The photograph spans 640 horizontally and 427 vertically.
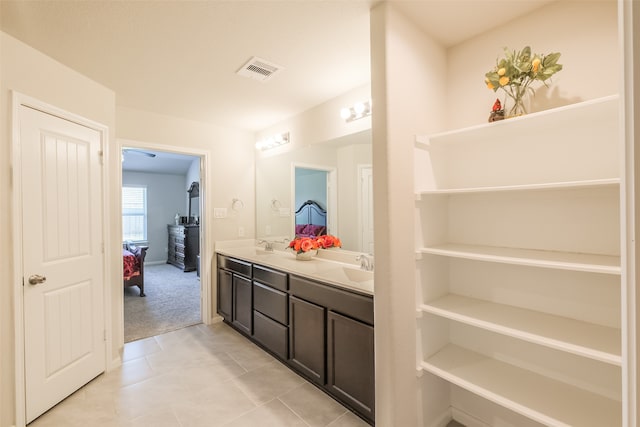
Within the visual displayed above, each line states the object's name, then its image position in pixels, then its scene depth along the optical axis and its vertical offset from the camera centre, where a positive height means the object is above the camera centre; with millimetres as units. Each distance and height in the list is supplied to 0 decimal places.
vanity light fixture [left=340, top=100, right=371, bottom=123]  2461 +898
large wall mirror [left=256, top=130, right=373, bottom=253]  2613 +294
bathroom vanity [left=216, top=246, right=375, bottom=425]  1877 -829
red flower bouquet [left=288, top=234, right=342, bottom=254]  2898 -296
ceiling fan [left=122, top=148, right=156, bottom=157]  5920 +1357
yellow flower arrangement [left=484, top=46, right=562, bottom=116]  1436 +707
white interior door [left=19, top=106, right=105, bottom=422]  1948 -296
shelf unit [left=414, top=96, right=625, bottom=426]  1347 -334
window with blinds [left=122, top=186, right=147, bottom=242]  7121 +106
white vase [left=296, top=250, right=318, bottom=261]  2918 -420
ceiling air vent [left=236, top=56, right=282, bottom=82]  2156 +1141
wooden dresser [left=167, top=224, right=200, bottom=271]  6531 -699
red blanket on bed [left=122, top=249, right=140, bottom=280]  4582 -789
